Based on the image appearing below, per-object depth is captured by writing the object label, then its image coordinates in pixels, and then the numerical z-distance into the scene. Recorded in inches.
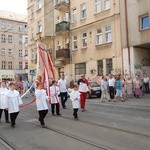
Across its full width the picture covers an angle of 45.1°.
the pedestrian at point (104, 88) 480.8
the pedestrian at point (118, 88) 466.2
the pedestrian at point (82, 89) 357.8
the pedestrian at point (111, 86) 497.6
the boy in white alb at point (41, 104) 250.6
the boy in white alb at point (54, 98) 320.3
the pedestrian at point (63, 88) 380.6
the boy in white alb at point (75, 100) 289.7
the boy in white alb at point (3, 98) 281.0
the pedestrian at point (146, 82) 546.2
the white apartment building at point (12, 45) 1585.6
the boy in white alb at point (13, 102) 256.2
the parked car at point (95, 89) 568.4
